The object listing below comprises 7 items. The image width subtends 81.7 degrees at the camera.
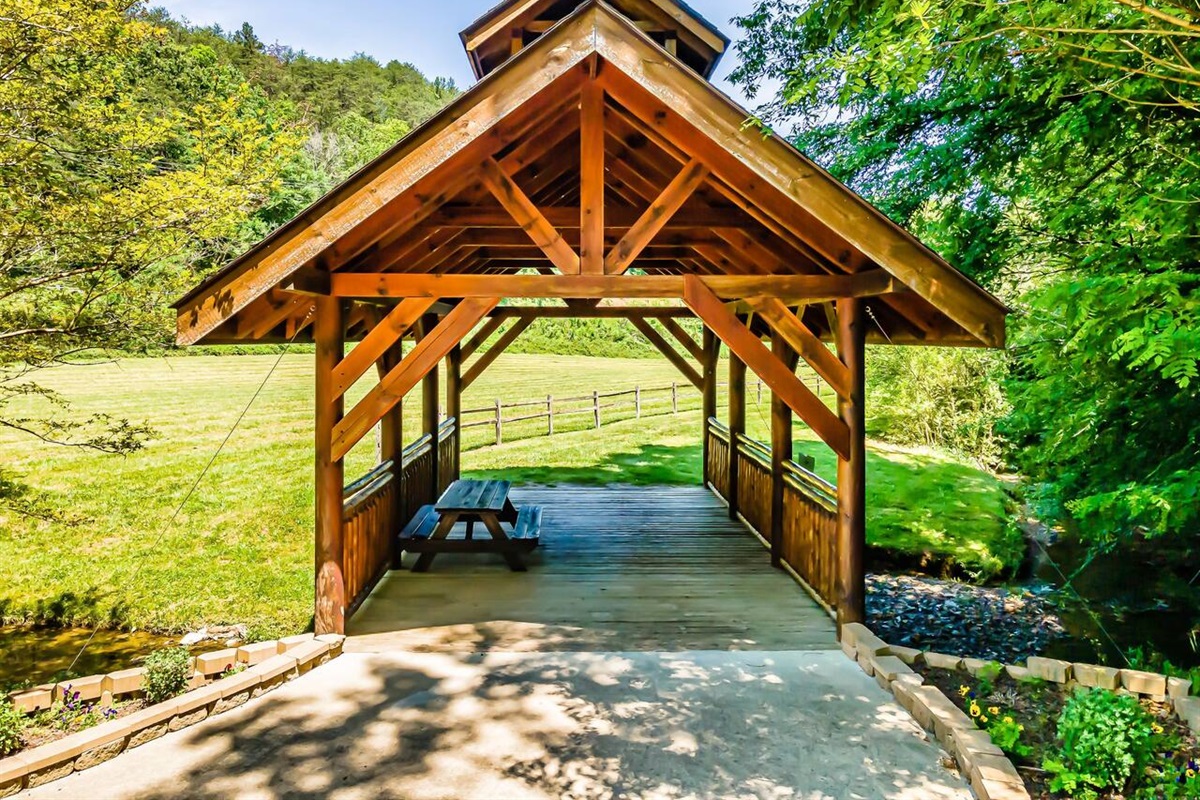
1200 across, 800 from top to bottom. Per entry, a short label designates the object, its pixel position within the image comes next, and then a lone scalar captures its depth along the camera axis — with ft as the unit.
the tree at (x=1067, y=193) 11.20
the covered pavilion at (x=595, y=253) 14.08
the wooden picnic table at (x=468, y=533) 22.29
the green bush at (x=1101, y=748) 11.14
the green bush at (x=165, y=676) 14.49
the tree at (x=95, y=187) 20.24
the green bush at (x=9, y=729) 13.07
